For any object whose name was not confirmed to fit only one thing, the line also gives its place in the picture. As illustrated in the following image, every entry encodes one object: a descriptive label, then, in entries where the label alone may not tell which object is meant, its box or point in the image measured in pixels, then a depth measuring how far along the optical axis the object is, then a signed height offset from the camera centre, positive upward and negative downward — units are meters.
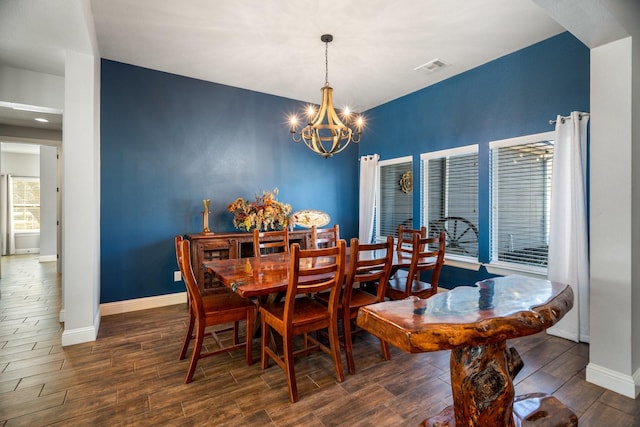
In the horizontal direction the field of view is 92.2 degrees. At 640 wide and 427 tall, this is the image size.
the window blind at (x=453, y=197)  3.90 +0.22
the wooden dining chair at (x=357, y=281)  2.22 -0.55
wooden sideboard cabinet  3.59 -0.42
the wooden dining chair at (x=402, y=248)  3.26 -0.41
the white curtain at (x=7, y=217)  7.56 -0.08
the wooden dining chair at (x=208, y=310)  2.11 -0.72
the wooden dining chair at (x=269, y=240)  3.09 -0.32
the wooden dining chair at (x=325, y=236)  3.50 -0.27
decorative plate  4.82 -0.08
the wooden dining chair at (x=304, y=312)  1.97 -0.72
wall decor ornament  4.74 +0.48
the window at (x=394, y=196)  4.79 +0.28
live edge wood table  1.26 -0.51
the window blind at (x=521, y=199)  3.28 +0.15
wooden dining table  2.00 -0.45
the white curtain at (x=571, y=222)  2.79 -0.08
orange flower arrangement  3.83 -0.01
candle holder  3.91 -0.05
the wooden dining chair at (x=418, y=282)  2.54 -0.58
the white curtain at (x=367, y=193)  5.13 +0.33
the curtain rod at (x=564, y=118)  2.79 +0.89
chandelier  2.89 +0.87
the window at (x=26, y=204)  7.86 +0.25
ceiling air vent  3.59 +1.77
